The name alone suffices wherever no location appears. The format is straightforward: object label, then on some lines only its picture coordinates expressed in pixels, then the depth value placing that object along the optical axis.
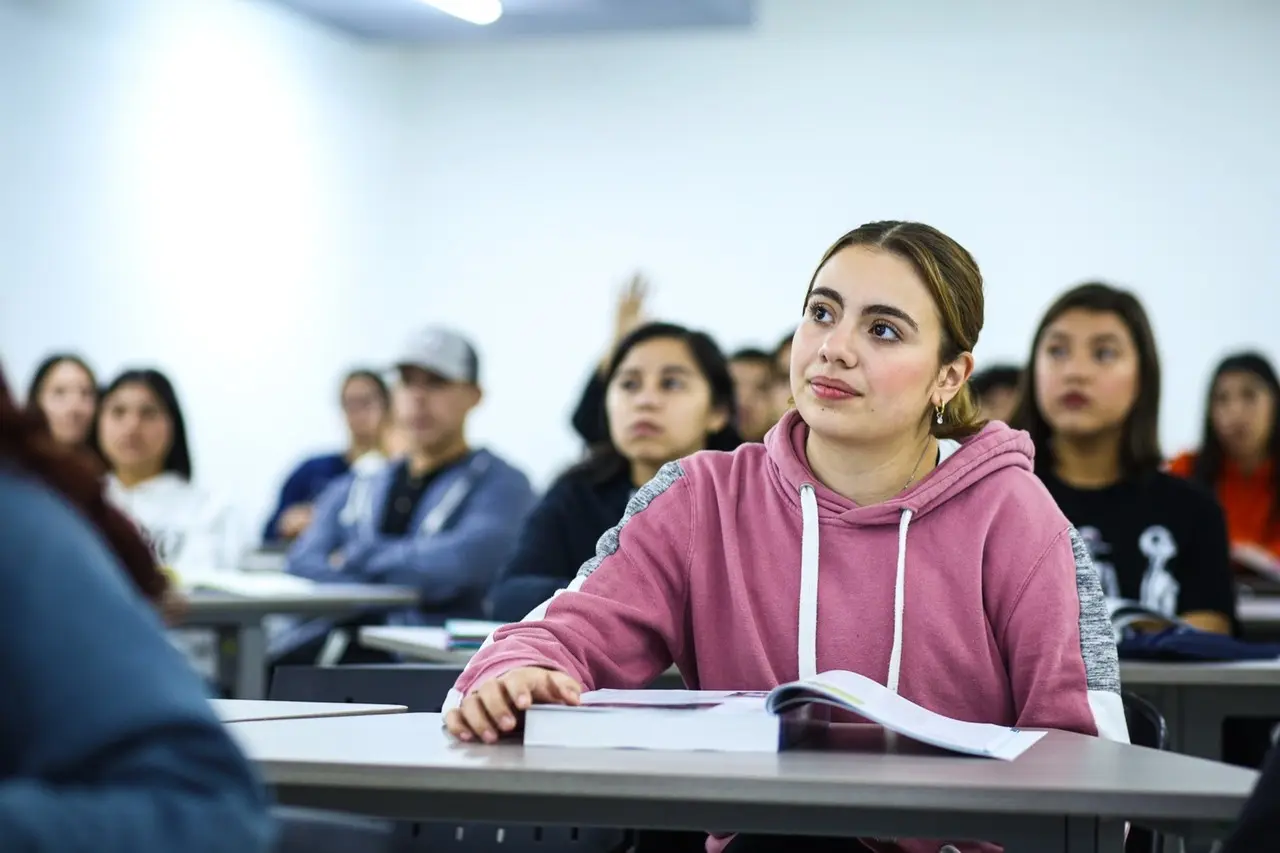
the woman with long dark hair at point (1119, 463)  3.09
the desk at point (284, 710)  1.59
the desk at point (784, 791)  1.19
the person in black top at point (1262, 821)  1.14
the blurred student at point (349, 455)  6.94
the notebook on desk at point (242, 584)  3.98
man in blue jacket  4.43
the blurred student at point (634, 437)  3.38
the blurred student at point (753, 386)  5.27
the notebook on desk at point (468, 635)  2.77
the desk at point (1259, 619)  3.54
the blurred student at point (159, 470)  4.96
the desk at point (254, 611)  3.88
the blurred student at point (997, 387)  4.95
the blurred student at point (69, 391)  5.55
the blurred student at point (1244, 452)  5.09
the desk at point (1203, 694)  2.57
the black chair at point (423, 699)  2.19
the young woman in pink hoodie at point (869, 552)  1.80
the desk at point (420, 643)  2.72
